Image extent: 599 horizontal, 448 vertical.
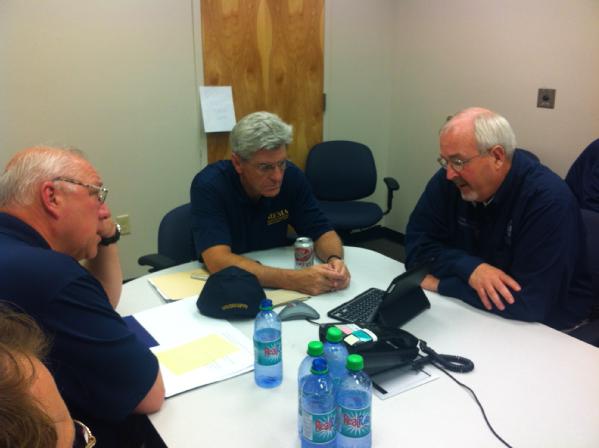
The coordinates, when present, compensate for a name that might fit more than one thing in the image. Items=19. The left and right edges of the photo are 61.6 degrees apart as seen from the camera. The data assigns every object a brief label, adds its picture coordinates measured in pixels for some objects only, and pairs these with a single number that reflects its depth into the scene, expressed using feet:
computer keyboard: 5.21
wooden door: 11.05
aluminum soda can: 6.29
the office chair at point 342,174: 12.73
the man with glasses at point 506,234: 5.29
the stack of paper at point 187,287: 5.71
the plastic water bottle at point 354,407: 3.19
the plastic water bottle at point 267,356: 4.04
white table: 3.59
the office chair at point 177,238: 7.34
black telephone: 4.07
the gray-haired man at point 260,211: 5.96
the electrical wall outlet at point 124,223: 10.90
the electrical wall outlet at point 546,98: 10.41
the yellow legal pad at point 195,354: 4.42
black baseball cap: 5.11
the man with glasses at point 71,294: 3.49
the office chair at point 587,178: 9.29
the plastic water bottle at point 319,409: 3.19
